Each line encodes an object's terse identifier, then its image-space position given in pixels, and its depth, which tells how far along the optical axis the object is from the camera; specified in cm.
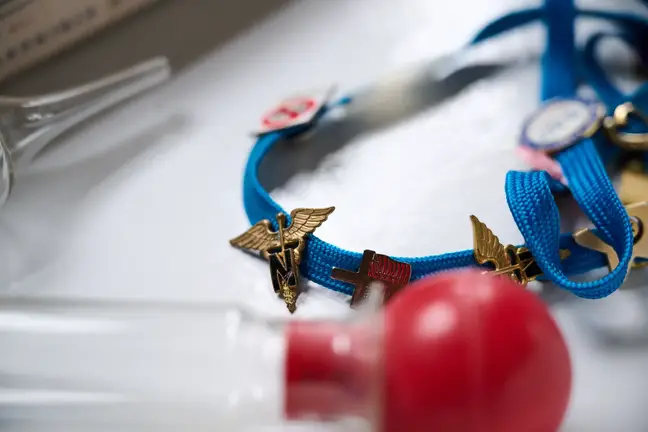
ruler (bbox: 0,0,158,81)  33
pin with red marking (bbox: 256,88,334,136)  31
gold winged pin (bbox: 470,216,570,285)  27
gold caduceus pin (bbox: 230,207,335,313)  28
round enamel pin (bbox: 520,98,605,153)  30
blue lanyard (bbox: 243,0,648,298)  27
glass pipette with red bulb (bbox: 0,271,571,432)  21
